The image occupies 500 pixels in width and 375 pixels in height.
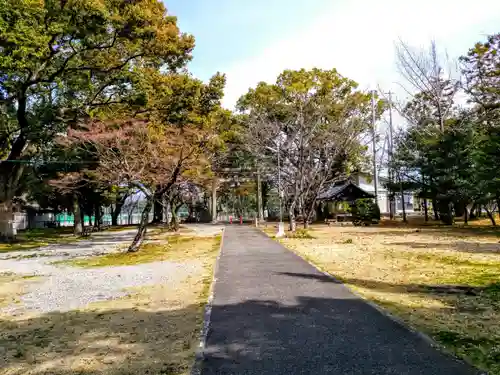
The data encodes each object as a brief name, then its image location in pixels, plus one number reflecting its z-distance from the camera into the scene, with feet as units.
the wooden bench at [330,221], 105.76
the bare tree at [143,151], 53.57
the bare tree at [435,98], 91.81
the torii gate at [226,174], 131.45
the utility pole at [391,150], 112.68
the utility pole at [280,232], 65.45
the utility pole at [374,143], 106.20
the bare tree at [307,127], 86.74
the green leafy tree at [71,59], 48.96
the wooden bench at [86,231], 86.83
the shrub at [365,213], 98.68
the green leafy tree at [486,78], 75.72
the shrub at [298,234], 63.63
